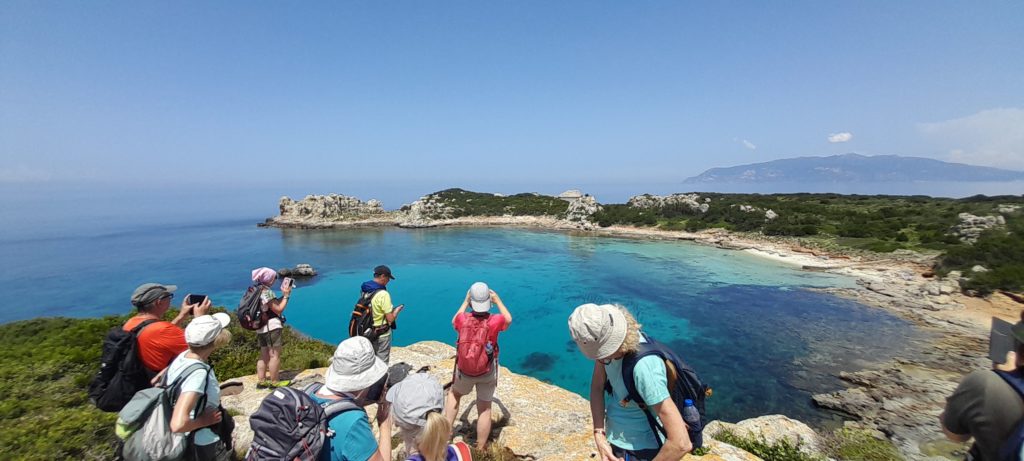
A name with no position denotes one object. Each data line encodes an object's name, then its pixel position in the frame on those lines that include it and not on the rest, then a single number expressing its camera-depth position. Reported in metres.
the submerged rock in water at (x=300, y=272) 30.41
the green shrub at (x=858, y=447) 6.34
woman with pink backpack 4.46
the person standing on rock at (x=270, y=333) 5.98
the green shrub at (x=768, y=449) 5.26
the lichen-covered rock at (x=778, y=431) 6.26
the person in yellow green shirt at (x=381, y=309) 5.79
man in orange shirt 3.34
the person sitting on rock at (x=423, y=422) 2.25
